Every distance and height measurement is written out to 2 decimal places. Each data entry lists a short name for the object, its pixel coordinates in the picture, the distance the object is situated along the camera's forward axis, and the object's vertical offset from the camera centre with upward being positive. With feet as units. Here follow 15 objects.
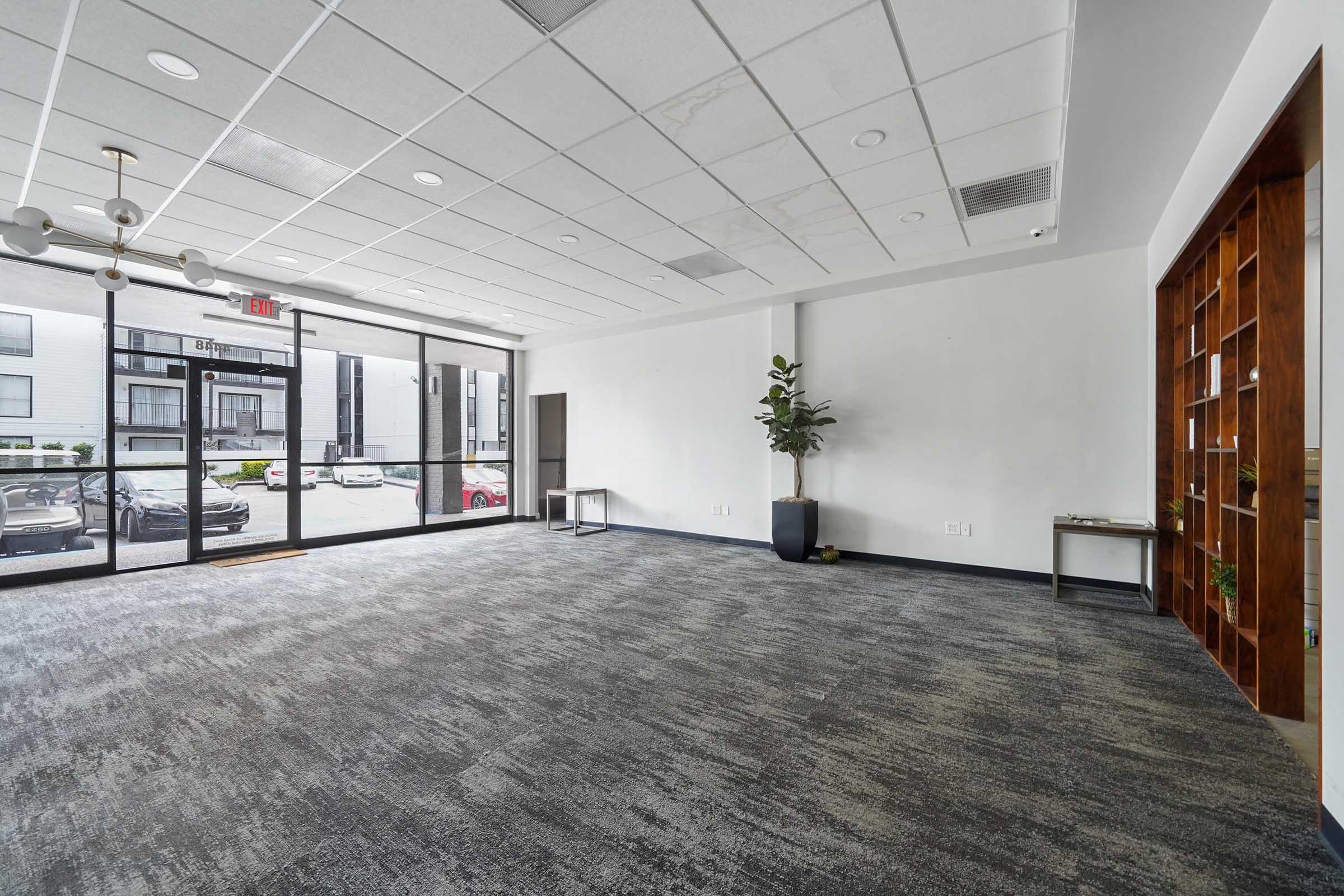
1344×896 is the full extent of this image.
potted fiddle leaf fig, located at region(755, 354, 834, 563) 18.83 -0.09
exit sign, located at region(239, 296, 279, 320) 19.30 +5.00
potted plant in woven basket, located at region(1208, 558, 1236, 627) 9.34 -2.37
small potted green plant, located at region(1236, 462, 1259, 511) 8.82 -0.49
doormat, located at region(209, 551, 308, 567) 18.91 -3.99
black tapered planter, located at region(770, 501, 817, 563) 18.76 -2.92
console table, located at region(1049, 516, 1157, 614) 13.20 -2.14
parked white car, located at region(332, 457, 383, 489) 22.67 -1.09
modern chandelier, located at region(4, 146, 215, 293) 10.07 +4.16
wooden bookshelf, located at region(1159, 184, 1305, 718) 7.89 +0.12
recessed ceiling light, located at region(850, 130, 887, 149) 10.34 +5.86
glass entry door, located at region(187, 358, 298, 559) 19.11 -0.32
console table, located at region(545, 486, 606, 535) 25.09 -2.75
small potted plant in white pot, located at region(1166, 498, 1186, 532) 12.81 -1.55
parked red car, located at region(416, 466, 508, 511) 27.78 -2.20
